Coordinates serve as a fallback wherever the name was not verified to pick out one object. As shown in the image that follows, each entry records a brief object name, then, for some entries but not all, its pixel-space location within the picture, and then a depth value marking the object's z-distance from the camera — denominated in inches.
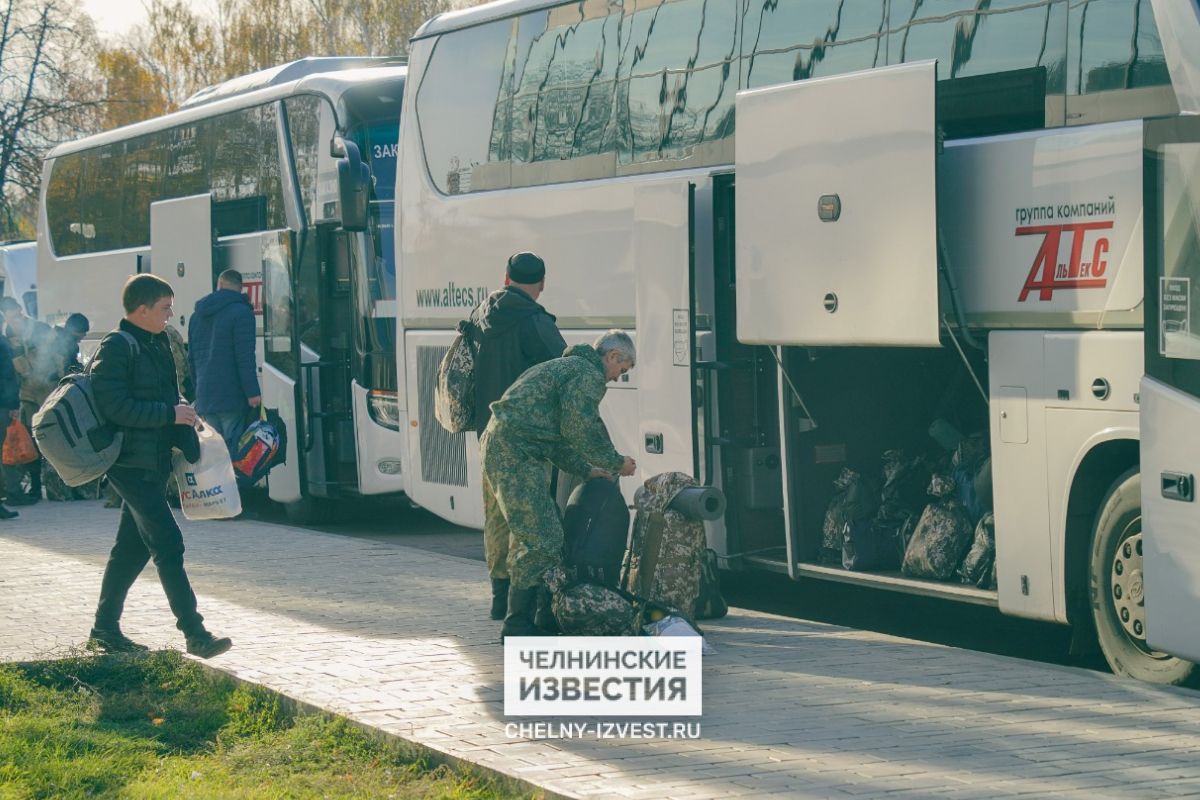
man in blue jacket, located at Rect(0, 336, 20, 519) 629.9
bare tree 1642.5
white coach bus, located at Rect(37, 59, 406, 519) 587.5
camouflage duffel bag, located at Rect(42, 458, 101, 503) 703.1
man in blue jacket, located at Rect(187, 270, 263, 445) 595.8
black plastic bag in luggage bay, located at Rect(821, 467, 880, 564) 382.3
